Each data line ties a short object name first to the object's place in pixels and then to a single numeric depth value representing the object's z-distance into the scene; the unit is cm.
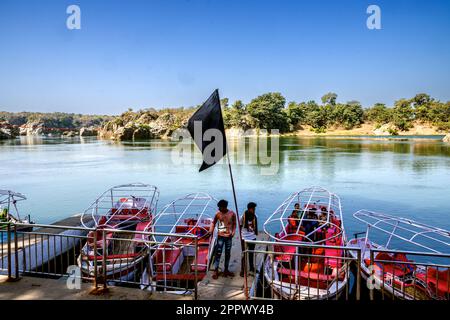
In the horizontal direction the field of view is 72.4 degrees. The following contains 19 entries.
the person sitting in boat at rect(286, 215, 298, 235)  945
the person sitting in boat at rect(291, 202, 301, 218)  1030
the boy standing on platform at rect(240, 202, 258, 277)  756
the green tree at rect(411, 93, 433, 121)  10088
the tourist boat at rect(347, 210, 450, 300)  637
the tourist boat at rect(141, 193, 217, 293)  735
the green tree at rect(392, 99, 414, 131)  10206
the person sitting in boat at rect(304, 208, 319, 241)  892
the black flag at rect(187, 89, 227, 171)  602
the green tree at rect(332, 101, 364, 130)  11262
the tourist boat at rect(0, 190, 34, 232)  1148
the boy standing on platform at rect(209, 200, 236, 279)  705
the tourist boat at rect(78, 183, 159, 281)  794
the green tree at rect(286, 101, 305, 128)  11438
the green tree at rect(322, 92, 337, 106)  13650
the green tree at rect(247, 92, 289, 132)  10519
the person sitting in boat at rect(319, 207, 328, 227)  989
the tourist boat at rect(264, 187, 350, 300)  642
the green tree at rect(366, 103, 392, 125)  10745
